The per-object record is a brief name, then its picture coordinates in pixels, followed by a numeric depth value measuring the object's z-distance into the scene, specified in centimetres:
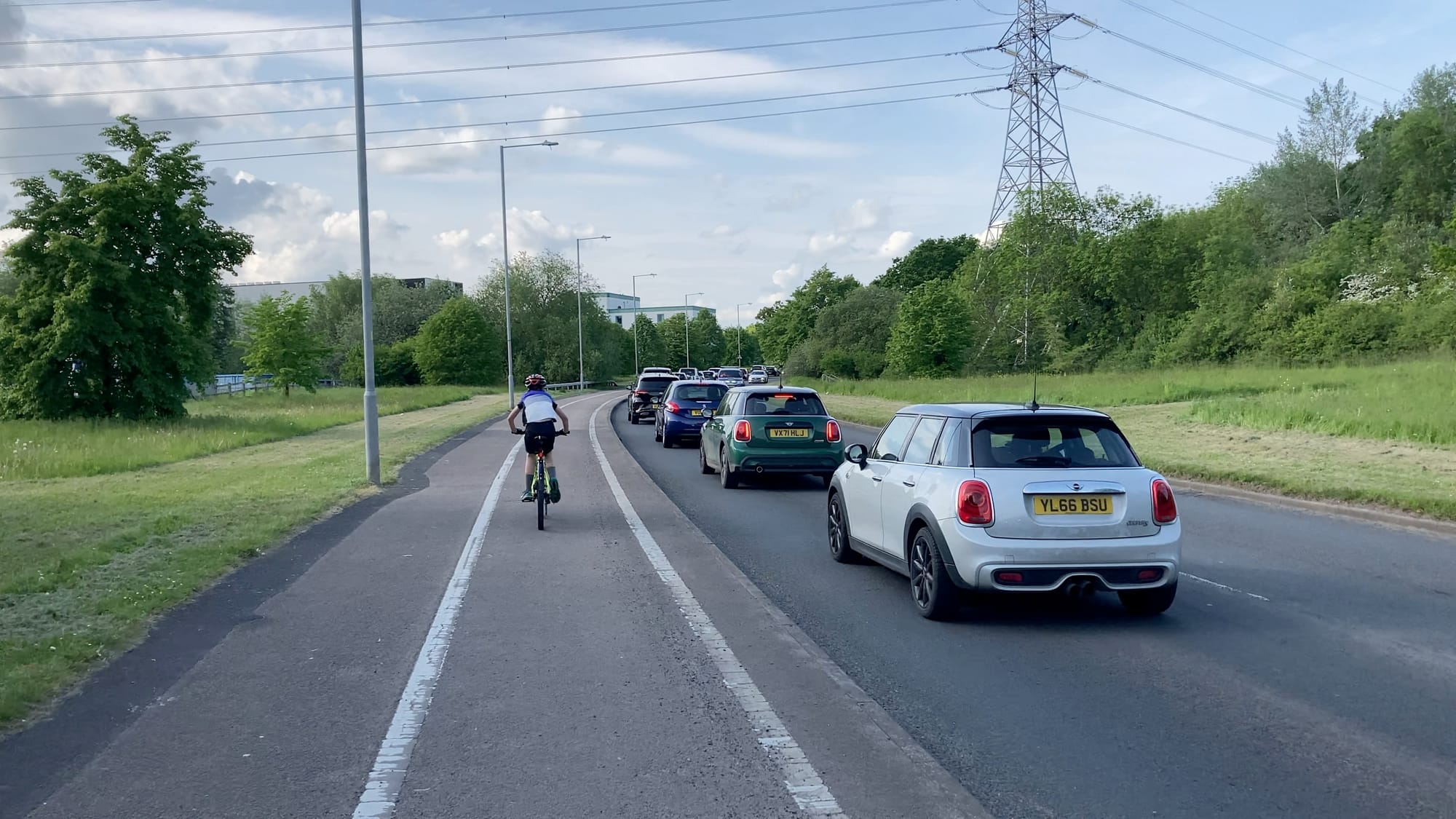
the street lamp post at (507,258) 4466
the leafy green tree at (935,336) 6569
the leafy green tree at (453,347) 7831
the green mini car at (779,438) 1529
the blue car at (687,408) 2364
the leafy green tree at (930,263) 10294
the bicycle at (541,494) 1156
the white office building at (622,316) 19550
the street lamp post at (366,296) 1627
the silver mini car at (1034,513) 679
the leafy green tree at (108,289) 2909
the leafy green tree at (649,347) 13200
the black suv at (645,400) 3497
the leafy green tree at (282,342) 4928
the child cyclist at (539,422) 1207
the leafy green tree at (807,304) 11556
